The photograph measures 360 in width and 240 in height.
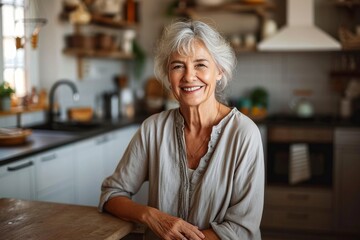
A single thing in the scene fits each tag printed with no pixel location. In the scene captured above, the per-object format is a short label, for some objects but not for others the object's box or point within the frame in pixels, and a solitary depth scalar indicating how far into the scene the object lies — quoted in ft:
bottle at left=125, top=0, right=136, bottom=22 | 18.45
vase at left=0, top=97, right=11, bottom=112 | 12.72
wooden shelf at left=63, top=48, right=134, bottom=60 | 15.11
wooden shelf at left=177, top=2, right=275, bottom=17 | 16.61
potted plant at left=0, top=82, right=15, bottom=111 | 12.73
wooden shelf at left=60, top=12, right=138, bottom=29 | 15.04
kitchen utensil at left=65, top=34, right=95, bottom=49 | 15.35
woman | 6.41
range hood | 15.75
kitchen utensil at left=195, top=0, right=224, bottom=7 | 16.96
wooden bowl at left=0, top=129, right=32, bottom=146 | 11.33
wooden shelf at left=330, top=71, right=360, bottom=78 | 16.83
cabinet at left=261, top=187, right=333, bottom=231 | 15.37
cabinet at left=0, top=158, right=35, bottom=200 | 9.98
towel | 15.51
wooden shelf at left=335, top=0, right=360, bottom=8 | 16.03
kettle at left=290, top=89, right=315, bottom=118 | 16.87
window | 13.60
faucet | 14.29
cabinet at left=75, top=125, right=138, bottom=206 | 12.87
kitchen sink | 14.21
